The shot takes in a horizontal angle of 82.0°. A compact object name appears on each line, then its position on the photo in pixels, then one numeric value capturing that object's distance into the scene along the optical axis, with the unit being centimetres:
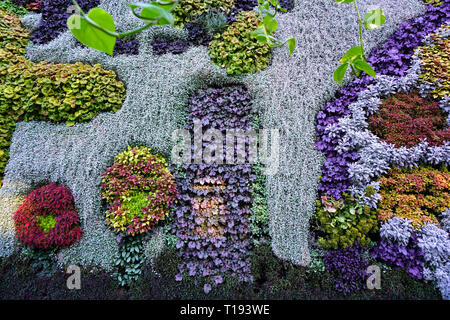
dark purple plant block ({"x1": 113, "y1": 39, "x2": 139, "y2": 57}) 403
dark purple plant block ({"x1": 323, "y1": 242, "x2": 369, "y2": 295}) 278
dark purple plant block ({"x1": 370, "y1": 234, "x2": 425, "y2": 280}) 278
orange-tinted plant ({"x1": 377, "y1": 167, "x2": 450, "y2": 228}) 293
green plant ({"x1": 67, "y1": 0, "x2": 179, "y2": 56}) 81
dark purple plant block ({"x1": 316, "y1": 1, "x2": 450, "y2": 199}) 321
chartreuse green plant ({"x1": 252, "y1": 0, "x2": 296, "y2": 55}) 145
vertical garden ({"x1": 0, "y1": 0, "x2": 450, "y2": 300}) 290
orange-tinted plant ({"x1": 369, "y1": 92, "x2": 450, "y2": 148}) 318
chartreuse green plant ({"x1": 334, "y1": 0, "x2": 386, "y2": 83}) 121
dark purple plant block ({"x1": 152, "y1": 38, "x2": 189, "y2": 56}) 396
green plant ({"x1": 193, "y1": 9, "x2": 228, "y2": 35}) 389
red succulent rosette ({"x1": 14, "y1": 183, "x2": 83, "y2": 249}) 304
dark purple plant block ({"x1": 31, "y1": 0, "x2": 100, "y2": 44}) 435
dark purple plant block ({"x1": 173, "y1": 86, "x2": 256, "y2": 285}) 299
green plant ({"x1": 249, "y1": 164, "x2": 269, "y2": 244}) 313
